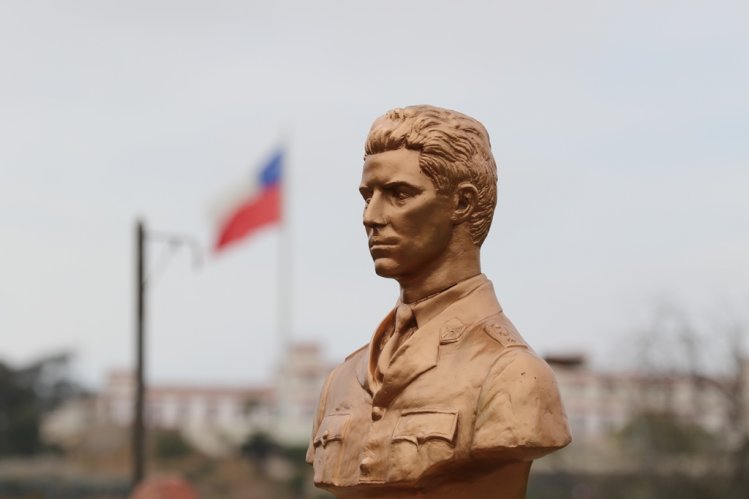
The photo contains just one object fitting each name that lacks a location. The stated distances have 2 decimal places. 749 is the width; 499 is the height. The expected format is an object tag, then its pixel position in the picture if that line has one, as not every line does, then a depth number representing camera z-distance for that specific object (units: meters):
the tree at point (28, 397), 59.12
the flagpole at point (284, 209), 49.28
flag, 36.31
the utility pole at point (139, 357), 20.14
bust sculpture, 7.18
